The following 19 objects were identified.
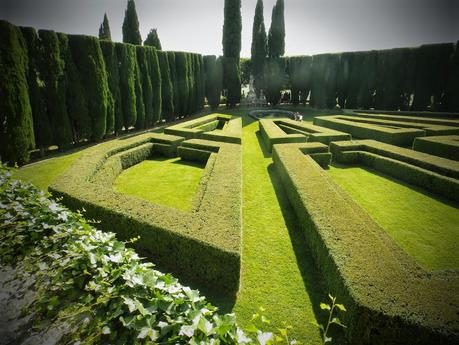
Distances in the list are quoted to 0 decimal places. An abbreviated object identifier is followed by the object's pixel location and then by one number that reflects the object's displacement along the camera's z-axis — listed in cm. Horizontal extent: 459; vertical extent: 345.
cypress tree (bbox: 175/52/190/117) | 2550
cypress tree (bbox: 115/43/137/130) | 1789
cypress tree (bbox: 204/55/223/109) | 3216
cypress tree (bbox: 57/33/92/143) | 1384
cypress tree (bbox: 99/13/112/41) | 5000
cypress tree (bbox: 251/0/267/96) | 3800
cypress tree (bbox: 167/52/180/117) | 2423
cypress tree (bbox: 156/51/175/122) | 2288
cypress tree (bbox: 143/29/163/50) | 4831
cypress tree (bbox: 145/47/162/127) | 2114
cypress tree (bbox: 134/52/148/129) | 1952
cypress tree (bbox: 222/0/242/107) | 3397
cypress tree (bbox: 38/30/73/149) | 1282
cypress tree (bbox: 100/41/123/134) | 1664
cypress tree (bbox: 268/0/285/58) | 4097
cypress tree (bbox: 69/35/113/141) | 1461
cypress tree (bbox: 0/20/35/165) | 1091
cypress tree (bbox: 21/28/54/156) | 1223
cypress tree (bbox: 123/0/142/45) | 4216
